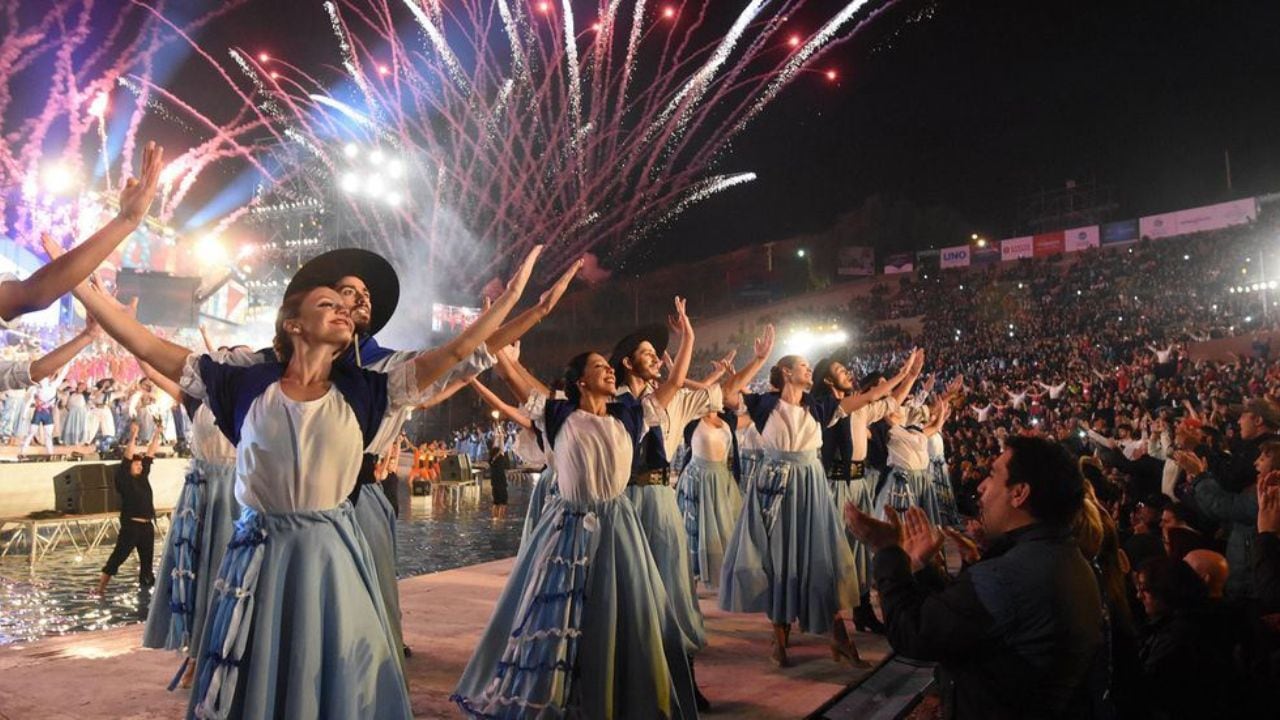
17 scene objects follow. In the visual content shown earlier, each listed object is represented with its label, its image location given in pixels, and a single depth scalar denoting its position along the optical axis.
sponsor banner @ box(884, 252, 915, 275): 45.50
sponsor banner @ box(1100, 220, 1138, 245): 39.50
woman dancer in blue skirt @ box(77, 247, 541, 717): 2.69
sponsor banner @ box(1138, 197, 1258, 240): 35.38
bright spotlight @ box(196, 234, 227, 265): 41.97
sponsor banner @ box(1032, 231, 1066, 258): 41.28
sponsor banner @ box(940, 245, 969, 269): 44.44
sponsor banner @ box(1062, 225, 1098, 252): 40.56
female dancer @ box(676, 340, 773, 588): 8.41
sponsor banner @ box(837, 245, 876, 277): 49.69
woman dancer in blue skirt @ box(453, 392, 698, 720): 4.14
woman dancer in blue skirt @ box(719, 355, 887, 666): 6.17
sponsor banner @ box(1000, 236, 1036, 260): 41.78
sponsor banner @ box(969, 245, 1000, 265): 43.22
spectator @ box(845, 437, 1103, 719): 2.43
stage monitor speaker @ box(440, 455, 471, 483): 21.77
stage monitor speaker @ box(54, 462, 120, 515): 12.41
